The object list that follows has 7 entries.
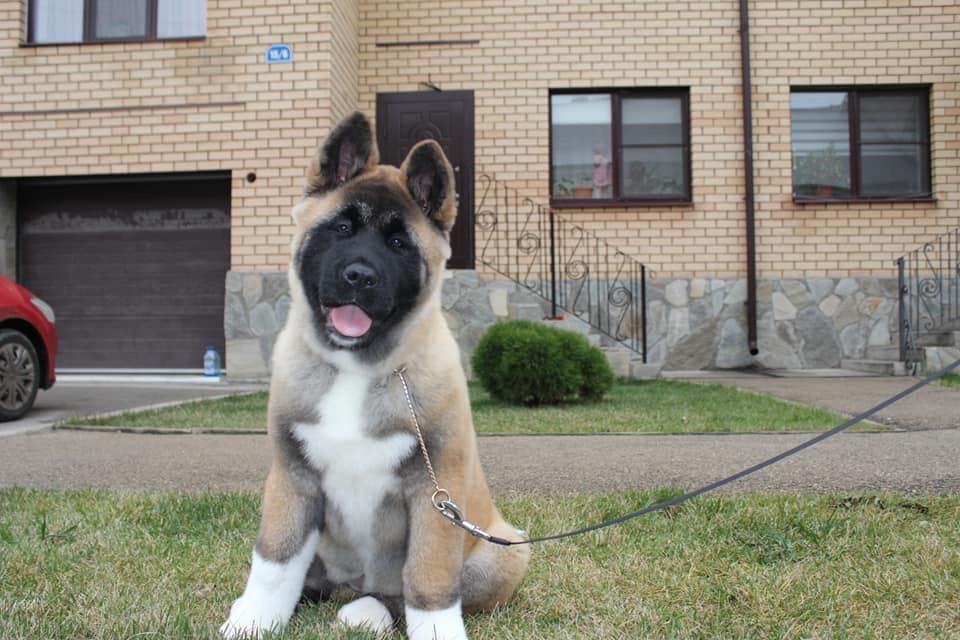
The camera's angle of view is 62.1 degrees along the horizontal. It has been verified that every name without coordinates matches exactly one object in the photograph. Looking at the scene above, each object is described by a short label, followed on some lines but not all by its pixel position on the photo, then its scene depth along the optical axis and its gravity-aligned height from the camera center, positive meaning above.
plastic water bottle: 11.12 -0.34
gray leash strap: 2.20 -0.43
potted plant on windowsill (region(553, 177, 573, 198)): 12.07 +2.28
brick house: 11.70 +2.40
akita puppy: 2.00 -0.19
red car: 6.52 -0.08
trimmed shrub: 7.54 -0.26
